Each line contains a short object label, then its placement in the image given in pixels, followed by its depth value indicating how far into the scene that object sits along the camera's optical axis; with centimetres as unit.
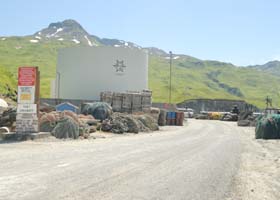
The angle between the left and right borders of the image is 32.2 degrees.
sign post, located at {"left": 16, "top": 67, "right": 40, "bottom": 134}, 2419
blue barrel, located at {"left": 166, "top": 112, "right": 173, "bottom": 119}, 5384
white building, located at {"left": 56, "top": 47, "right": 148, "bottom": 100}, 5600
